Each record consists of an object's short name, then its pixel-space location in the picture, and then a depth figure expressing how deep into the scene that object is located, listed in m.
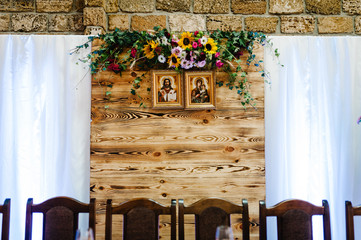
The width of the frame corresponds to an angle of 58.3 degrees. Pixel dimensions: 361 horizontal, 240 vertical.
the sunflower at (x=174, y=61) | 2.47
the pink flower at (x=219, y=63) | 2.48
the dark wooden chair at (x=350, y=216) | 1.73
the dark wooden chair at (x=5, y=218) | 1.74
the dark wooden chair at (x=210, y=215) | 1.75
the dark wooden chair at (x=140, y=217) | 1.75
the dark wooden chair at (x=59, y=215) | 1.75
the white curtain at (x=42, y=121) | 2.67
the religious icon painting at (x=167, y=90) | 2.53
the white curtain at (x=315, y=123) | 2.74
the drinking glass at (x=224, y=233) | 1.25
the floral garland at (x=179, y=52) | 2.47
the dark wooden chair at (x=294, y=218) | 1.74
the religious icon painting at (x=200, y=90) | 2.52
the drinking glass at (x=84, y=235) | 1.21
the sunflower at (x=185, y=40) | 2.47
